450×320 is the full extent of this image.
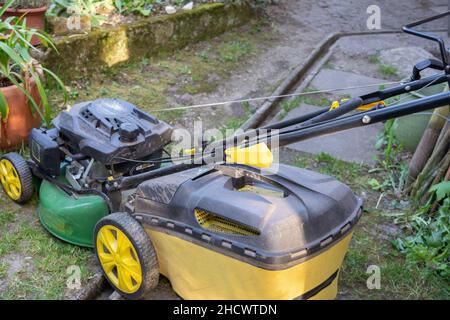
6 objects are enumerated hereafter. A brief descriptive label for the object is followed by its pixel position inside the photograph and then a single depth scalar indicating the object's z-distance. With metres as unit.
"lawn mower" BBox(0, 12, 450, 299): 1.97
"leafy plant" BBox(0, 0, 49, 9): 4.12
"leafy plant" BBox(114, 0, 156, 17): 4.98
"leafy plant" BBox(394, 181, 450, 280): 2.67
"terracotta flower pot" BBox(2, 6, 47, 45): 4.07
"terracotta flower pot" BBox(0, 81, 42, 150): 3.19
